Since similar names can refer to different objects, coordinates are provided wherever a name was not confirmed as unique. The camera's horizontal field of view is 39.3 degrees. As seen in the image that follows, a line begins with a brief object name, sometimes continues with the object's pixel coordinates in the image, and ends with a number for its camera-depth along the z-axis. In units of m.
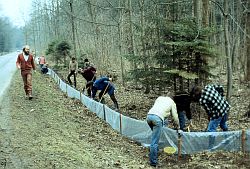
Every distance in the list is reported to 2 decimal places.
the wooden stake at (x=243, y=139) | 7.93
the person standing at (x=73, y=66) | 20.38
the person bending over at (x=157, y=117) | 7.92
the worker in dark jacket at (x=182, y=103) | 9.26
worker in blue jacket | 13.48
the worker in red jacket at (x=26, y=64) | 11.77
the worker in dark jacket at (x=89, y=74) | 15.97
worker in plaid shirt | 8.39
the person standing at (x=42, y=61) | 29.57
